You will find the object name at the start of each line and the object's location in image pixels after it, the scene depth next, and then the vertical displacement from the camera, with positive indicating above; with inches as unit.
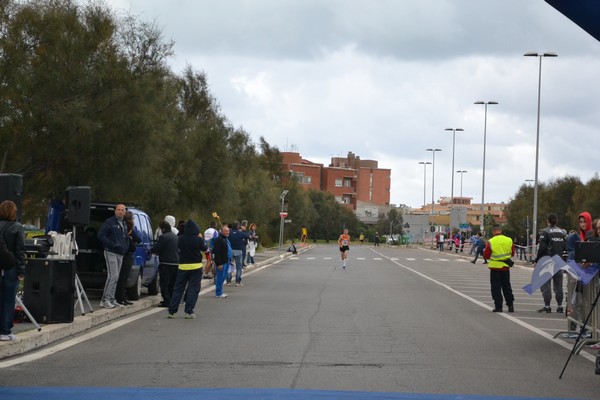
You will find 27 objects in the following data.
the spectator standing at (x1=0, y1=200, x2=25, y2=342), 484.1 -25.5
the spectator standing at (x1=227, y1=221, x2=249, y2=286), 1119.0 -26.7
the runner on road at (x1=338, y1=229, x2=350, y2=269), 1686.8 -29.6
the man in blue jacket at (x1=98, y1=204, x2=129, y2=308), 694.5 -18.0
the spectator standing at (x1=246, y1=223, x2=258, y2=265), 1603.2 -30.6
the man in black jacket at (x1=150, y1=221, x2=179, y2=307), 771.4 -26.8
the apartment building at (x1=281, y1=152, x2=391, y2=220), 7495.1 +399.3
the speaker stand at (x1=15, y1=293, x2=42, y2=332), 521.5 -53.1
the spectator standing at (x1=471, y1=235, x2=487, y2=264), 2071.9 -18.0
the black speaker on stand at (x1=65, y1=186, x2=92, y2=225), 638.5 +8.1
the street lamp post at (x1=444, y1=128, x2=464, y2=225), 3779.5 +407.3
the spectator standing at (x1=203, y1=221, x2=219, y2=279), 1157.3 -24.0
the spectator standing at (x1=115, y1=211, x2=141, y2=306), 725.3 -31.1
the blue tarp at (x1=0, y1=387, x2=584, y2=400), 363.6 -64.8
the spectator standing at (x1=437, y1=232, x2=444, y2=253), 3419.0 -29.1
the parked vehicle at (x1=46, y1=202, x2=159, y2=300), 799.1 -27.5
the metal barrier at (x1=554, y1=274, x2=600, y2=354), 525.7 -38.9
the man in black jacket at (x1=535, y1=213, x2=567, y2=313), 780.0 -5.4
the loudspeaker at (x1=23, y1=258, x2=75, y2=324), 577.0 -42.7
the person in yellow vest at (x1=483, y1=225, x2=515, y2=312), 761.6 -21.0
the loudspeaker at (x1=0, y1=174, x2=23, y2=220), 518.9 +14.7
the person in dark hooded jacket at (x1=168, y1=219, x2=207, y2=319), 693.9 -34.2
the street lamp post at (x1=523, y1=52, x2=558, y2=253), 2236.7 +213.1
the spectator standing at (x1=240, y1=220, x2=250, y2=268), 1235.9 -0.9
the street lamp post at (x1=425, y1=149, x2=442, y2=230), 4752.7 +224.5
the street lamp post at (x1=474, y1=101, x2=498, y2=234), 2950.3 +182.7
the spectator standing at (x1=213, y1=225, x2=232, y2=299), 885.2 -29.5
